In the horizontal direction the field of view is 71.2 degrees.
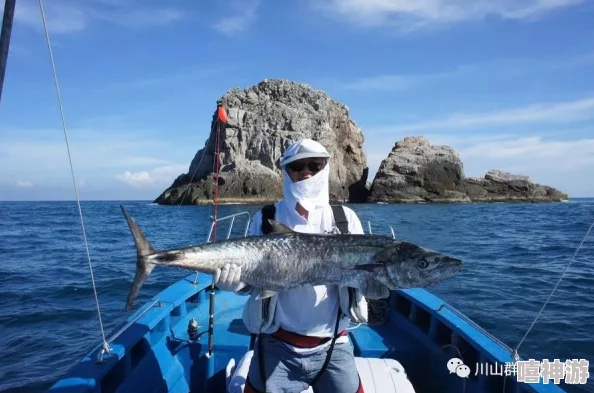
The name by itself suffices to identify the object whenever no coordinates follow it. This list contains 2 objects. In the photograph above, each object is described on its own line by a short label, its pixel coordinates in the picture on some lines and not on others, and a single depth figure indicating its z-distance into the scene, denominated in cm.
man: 327
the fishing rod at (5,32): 274
